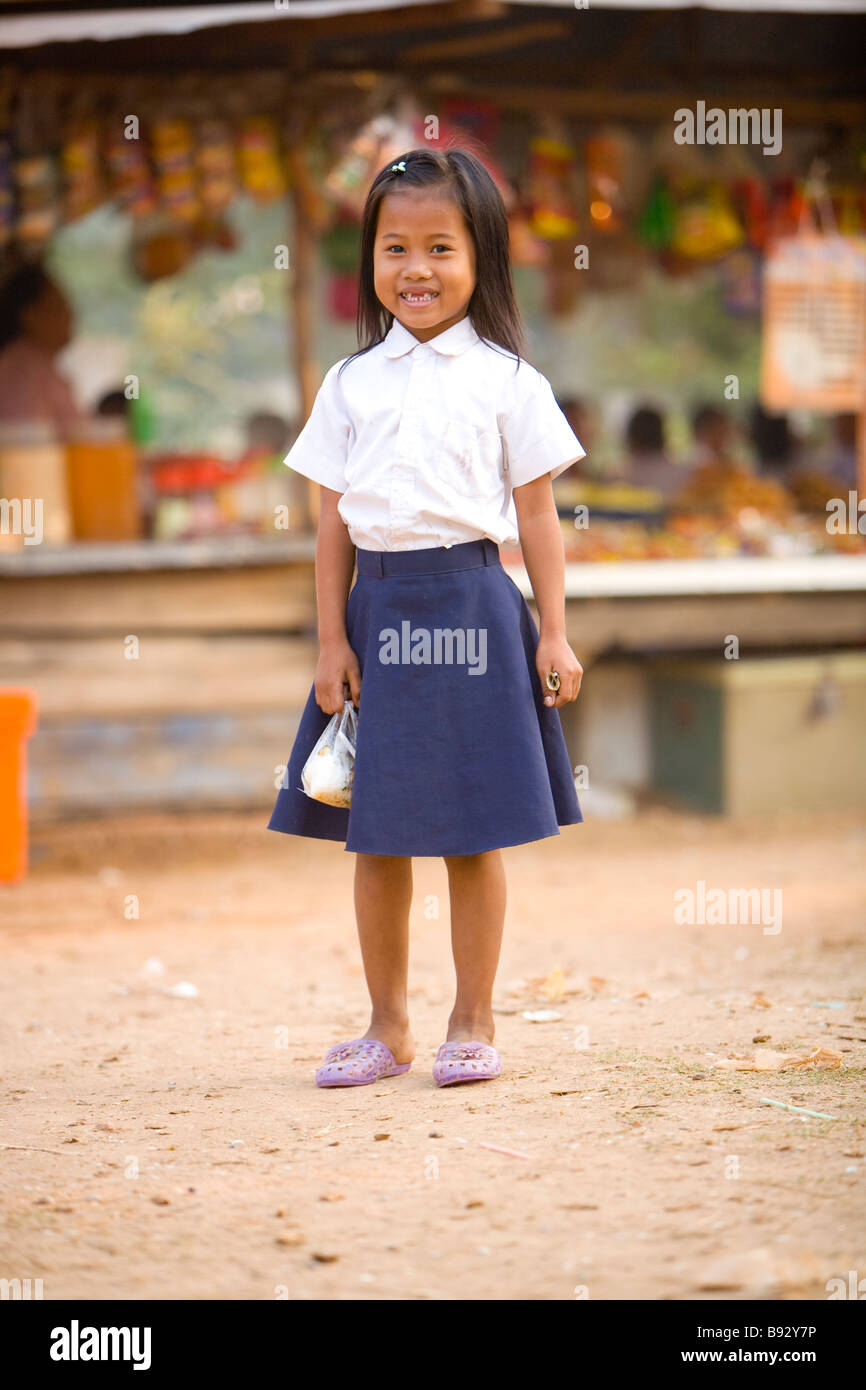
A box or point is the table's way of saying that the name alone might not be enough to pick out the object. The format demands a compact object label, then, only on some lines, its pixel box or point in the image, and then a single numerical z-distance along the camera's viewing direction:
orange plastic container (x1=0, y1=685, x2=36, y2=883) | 5.77
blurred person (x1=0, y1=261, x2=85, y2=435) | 7.63
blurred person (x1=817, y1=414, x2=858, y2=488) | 9.44
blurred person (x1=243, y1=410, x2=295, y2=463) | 9.15
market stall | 6.48
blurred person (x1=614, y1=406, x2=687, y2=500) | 9.27
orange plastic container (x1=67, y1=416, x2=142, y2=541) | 7.01
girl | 2.87
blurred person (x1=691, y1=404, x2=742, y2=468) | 9.23
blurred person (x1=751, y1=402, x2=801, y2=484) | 9.49
